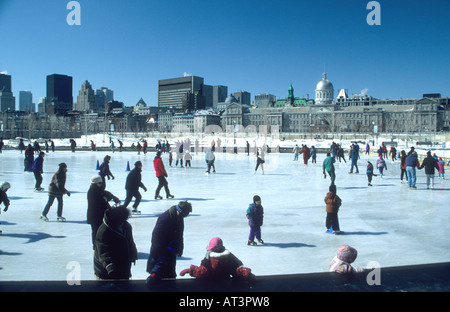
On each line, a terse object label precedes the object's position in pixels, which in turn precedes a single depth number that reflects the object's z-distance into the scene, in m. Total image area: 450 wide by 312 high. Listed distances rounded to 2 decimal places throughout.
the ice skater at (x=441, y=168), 16.73
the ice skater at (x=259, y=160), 18.33
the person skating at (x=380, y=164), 16.69
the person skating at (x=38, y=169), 12.47
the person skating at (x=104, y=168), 12.02
